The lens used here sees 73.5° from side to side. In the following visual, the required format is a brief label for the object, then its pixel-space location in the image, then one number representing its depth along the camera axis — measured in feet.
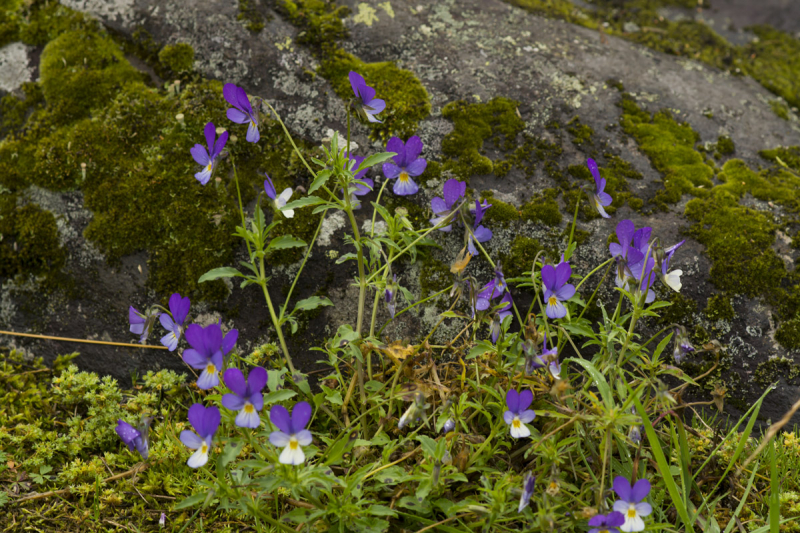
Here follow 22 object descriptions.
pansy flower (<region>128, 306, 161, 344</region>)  7.24
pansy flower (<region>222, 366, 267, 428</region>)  5.66
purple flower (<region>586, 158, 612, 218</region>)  8.03
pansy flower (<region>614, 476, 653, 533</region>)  5.93
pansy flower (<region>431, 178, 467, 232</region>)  8.04
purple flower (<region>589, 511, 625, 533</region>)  5.91
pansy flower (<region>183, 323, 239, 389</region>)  5.82
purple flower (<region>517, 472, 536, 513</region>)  6.15
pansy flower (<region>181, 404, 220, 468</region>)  5.74
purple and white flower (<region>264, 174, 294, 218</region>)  7.59
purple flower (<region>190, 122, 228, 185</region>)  7.19
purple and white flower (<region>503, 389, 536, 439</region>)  6.73
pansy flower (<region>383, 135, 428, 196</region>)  8.14
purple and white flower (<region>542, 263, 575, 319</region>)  7.18
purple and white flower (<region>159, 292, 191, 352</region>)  6.95
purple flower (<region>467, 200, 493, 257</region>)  8.09
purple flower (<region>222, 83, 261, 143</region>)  7.14
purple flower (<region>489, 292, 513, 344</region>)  7.52
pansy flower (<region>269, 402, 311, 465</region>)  5.60
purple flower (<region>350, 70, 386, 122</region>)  7.25
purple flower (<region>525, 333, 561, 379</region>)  6.96
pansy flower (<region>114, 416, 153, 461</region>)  6.46
